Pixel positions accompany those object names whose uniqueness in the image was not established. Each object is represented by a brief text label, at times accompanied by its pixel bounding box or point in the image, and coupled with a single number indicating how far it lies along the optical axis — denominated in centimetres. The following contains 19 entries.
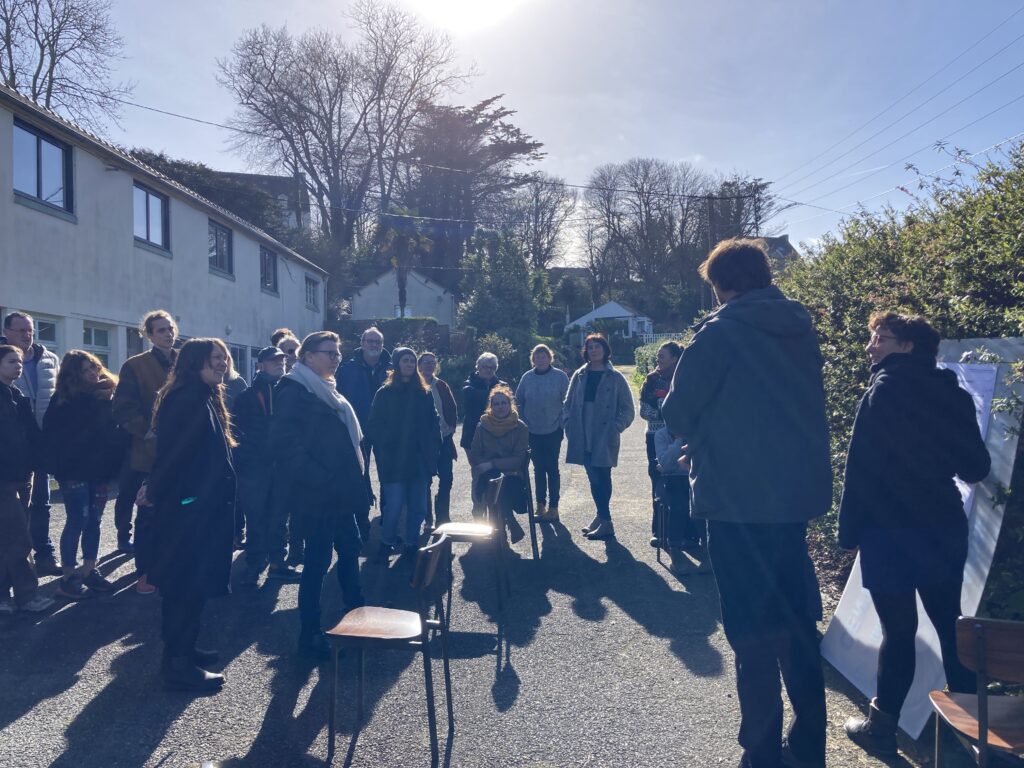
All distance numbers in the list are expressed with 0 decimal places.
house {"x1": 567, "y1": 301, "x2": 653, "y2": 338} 6153
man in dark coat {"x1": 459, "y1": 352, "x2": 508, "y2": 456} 871
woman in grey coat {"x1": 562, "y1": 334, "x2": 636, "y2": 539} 820
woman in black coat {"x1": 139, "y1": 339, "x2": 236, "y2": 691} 450
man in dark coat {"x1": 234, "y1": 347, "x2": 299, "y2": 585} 677
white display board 374
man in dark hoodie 315
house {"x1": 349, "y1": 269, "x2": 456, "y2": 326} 5275
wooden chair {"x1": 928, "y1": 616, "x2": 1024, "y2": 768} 271
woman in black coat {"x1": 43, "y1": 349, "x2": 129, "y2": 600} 612
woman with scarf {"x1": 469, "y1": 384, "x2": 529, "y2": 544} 773
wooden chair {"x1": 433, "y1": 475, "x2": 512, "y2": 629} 578
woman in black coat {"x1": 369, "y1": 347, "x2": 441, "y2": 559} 712
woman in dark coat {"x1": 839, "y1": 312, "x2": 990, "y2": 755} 344
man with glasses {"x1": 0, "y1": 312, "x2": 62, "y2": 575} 652
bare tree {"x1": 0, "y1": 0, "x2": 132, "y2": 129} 2514
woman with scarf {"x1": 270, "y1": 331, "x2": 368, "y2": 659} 484
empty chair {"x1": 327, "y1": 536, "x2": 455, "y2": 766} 378
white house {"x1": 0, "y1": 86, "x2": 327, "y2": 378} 1312
